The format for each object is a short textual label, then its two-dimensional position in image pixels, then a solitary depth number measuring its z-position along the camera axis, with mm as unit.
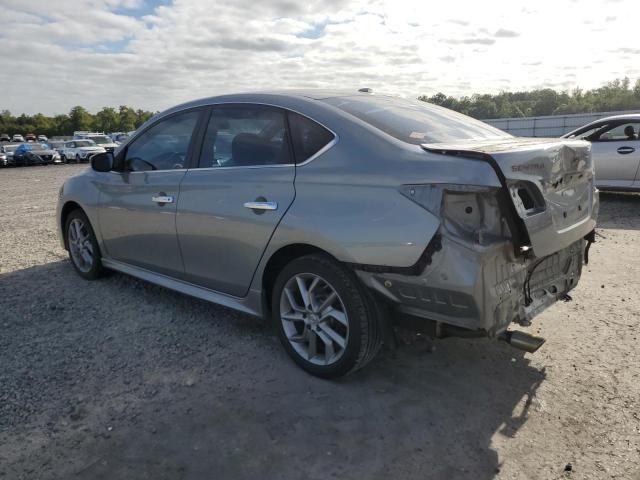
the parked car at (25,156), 35156
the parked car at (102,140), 38438
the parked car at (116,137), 44012
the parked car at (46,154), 35594
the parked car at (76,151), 36344
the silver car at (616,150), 8969
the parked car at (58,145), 36591
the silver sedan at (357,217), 2668
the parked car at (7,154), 34534
